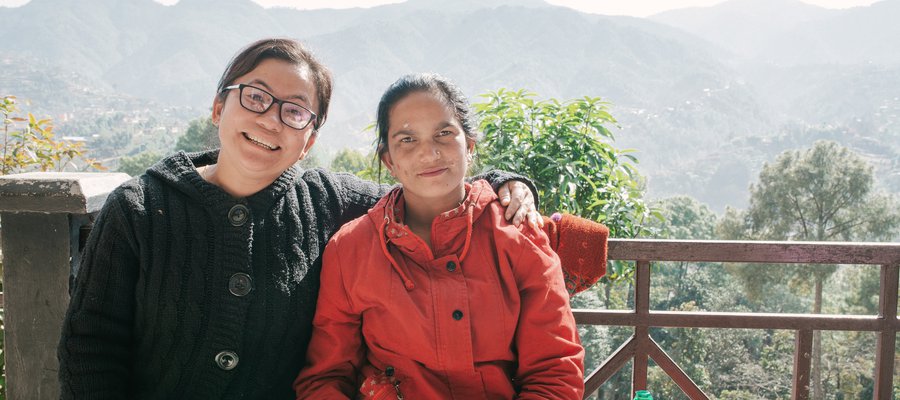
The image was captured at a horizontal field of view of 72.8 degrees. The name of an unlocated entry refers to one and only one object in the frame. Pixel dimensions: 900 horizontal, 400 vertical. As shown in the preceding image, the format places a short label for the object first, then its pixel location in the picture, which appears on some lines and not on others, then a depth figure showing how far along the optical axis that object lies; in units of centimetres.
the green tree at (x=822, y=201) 3089
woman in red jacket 143
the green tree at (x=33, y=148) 348
